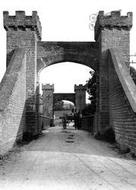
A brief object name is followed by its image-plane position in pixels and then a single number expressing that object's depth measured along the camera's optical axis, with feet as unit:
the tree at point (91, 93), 102.53
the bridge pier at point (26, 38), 58.44
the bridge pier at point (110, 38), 58.80
